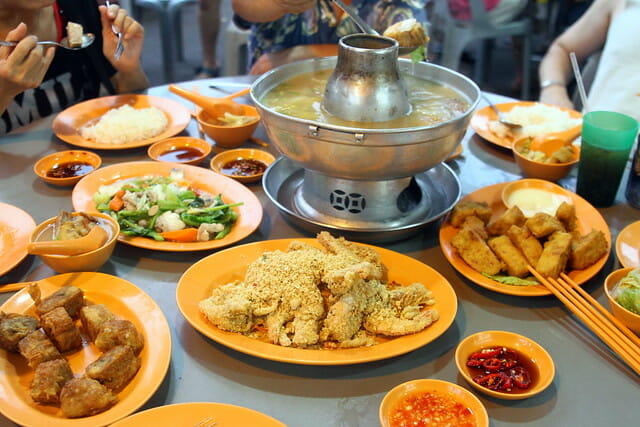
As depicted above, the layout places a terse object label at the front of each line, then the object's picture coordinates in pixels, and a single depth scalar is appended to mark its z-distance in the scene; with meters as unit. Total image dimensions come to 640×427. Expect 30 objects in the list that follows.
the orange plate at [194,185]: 0.82
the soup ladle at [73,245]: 0.71
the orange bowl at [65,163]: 0.96
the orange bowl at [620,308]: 0.68
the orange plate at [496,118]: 1.07
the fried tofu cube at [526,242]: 0.79
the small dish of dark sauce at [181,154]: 1.05
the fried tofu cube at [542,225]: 0.81
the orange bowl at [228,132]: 1.07
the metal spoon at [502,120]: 1.14
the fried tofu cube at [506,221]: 0.84
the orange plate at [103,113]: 1.07
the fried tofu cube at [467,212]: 0.86
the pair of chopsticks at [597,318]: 0.68
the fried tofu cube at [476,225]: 0.83
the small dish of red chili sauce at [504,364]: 0.63
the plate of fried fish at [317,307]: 0.66
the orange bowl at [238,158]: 1.02
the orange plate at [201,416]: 0.57
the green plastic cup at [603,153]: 0.92
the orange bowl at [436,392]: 0.59
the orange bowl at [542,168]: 1.00
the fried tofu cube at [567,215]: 0.86
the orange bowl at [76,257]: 0.74
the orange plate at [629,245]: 0.81
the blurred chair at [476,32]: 2.32
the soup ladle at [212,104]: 1.13
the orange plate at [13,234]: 0.77
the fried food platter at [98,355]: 0.58
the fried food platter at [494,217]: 0.76
